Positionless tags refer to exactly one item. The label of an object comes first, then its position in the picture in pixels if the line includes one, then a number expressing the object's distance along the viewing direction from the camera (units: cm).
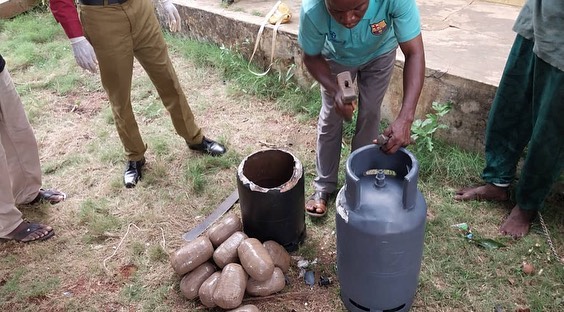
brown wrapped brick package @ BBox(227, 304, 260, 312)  234
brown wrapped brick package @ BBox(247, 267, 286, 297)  249
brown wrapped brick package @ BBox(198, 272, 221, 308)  245
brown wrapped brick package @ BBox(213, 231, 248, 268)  254
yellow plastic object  416
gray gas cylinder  202
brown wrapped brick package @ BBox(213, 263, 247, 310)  237
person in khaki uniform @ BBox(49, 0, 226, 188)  277
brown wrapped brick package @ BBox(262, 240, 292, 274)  259
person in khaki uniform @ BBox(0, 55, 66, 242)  278
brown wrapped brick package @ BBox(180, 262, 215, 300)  252
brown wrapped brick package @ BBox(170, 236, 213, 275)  256
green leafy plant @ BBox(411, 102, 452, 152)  325
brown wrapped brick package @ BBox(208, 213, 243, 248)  267
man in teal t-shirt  212
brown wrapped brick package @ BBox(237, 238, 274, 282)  244
